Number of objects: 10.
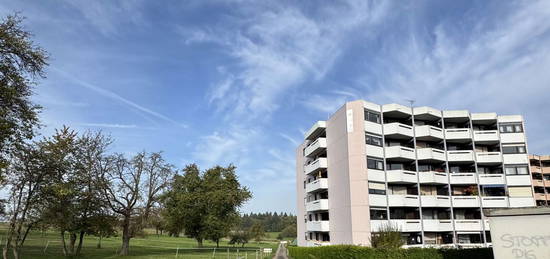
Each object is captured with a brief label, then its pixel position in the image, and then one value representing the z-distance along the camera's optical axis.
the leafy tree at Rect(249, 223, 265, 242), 95.90
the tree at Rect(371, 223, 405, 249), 23.22
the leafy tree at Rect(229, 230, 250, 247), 81.80
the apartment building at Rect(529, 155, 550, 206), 63.38
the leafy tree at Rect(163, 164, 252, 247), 53.59
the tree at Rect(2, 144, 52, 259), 28.73
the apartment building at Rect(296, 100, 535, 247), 41.56
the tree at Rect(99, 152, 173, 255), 43.44
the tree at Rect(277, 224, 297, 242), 137.62
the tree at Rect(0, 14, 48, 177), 15.09
